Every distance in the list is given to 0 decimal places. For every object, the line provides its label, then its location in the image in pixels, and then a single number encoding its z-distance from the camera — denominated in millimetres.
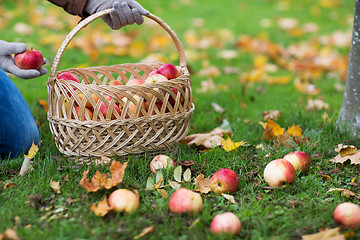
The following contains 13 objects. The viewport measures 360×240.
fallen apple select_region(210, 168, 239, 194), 1858
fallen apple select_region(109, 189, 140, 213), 1642
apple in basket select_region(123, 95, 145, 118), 2013
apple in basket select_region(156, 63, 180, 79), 2320
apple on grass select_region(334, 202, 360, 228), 1554
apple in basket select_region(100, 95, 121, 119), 2088
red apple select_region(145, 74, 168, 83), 2230
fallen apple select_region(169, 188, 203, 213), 1644
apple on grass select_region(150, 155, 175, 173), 2027
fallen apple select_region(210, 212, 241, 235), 1510
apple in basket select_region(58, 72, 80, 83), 2270
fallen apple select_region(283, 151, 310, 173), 2027
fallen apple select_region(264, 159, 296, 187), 1889
